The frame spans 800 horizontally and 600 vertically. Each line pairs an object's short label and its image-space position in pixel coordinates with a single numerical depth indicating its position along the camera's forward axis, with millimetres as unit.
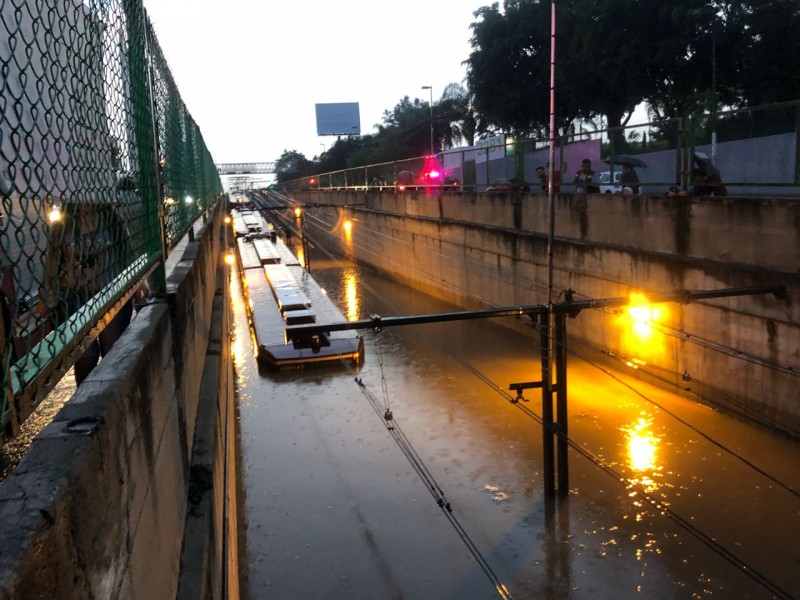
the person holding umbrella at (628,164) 14203
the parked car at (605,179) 15023
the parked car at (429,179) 23594
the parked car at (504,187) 18739
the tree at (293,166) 98638
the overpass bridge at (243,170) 140250
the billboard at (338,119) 76250
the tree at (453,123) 57594
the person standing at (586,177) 15133
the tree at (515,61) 39250
